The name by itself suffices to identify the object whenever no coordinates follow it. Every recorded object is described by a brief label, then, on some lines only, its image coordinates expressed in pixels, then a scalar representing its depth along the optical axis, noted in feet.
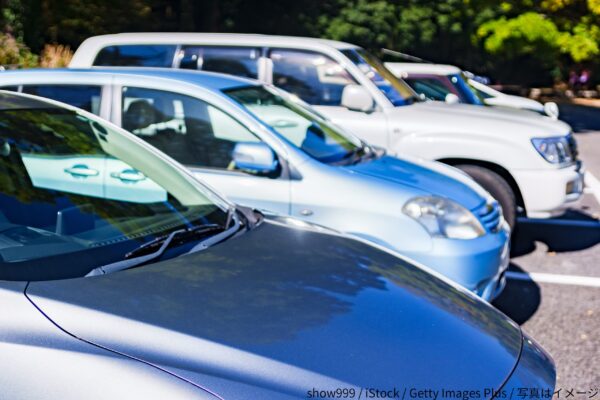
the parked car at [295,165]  16.22
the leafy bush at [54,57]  57.06
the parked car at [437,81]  35.22
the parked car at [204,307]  6.97
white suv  24.39
